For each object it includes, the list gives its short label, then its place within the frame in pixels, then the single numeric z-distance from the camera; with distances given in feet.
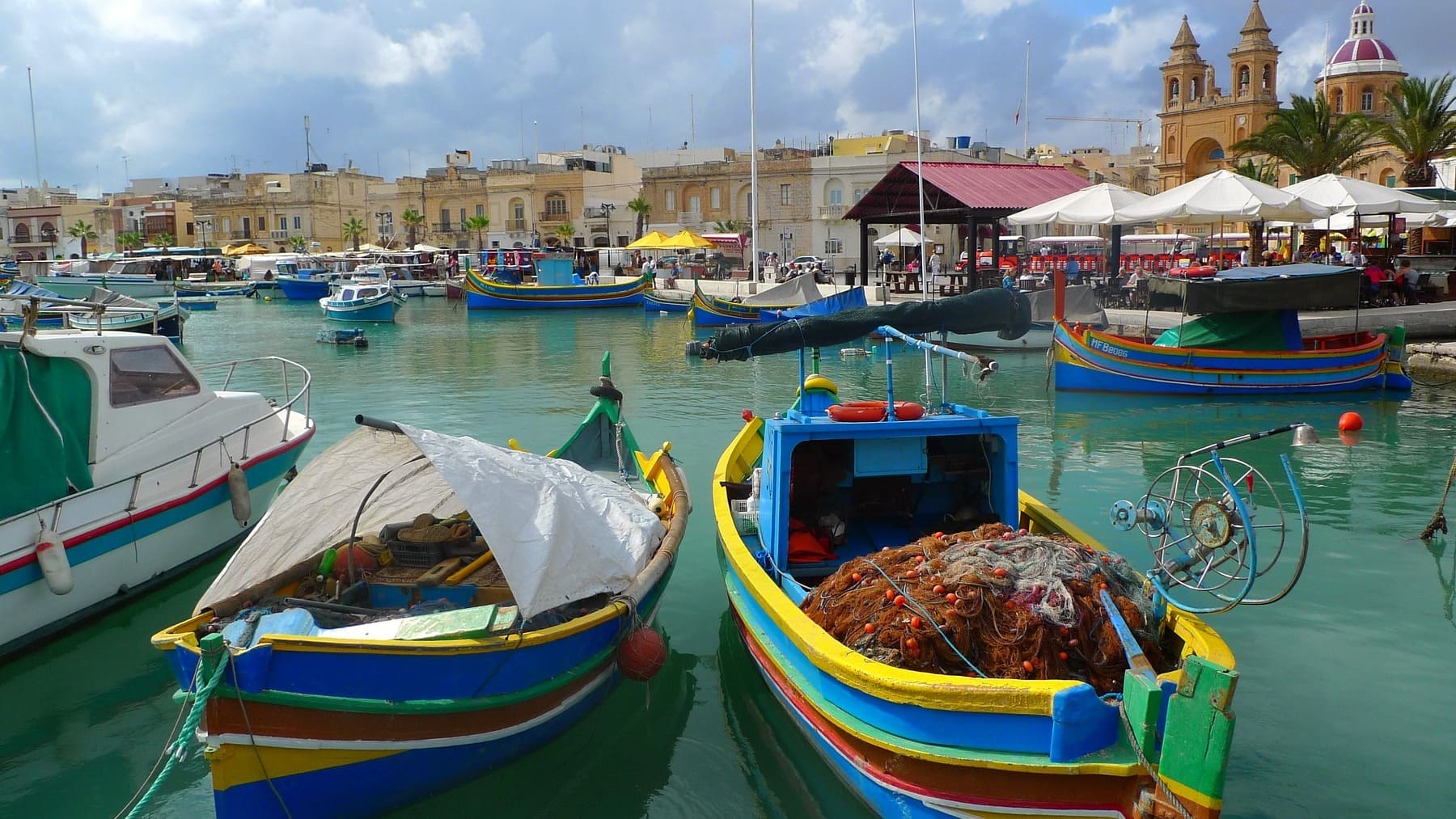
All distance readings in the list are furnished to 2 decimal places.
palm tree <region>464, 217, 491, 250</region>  238.87
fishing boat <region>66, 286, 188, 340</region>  69.36
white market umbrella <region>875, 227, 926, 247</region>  139.94
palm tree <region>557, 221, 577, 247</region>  229.64
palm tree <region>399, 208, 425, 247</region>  247.44
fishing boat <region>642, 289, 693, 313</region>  140.36
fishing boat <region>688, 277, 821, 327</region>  105.81
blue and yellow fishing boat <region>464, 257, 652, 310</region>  152.35
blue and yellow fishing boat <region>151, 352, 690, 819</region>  17.71
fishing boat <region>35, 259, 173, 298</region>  110.52
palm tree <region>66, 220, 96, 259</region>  265.13
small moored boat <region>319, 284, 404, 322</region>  134.62
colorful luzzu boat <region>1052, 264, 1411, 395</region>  61.77
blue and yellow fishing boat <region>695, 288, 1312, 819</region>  15.78
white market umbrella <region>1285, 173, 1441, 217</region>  73.67
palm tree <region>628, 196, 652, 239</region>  212.64
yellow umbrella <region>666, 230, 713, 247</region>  161.17
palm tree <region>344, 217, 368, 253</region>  250.78
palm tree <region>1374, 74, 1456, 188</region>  94.94
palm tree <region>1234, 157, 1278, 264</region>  92.48
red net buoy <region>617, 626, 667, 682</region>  22.70
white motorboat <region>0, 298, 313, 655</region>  27.37
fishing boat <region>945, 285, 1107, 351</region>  78.43
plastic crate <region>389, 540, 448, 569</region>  25.35
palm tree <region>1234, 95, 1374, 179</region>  103.04
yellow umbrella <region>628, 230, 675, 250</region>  161.99
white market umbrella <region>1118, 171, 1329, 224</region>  70.44
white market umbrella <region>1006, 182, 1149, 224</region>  76.13
